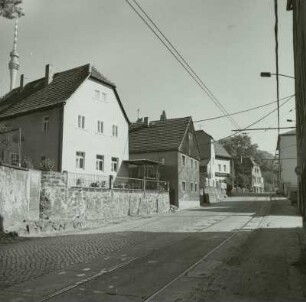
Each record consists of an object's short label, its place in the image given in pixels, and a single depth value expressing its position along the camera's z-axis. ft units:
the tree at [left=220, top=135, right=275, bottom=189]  306.33
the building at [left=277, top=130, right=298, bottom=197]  239.30
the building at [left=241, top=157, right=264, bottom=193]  315.99
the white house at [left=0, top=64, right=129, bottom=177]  97.91
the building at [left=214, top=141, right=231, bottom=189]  253.01
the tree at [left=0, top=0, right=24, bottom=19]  50.15
